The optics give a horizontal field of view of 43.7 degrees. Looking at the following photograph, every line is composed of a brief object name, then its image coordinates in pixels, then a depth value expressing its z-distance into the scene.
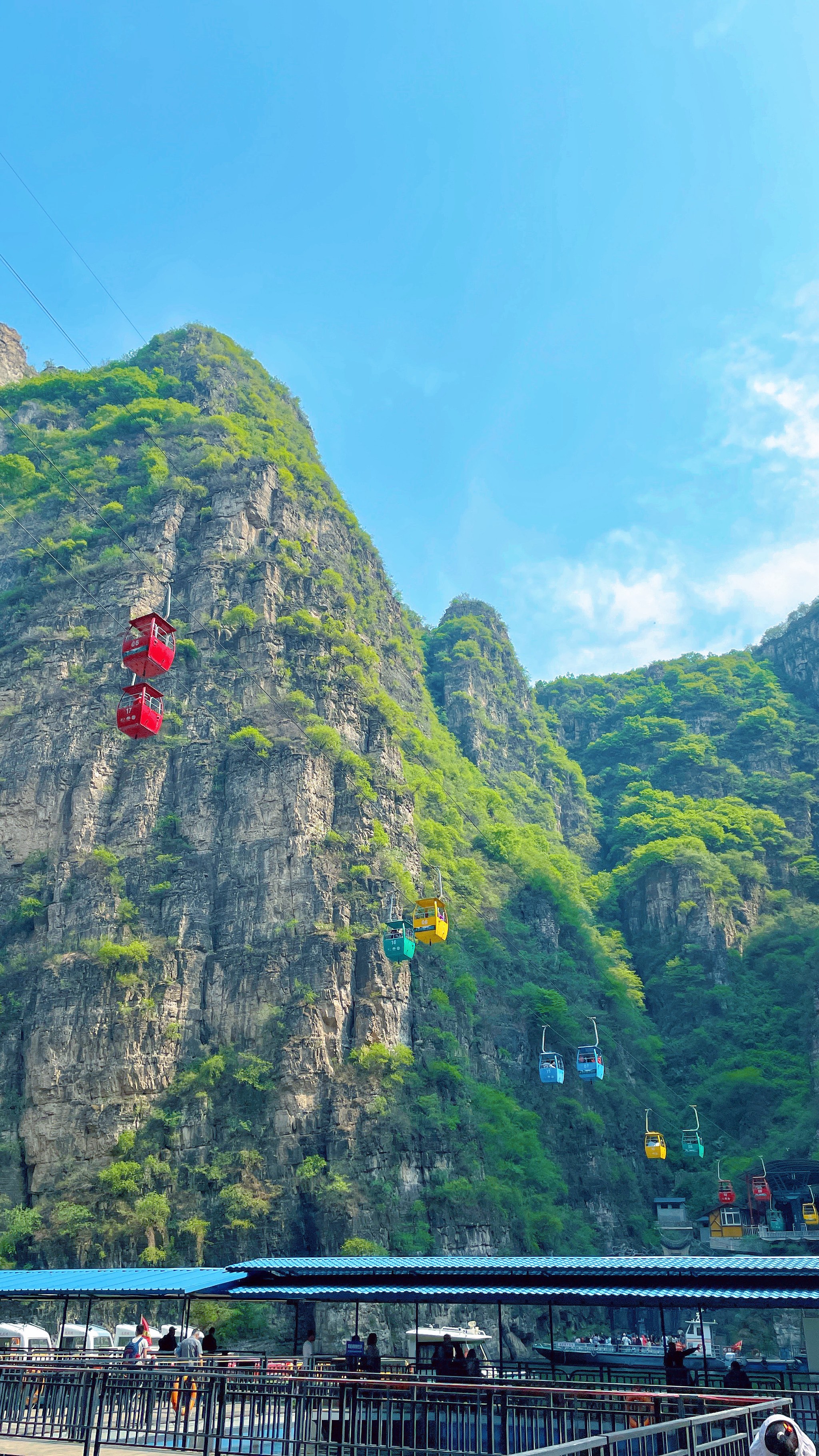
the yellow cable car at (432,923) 47.97
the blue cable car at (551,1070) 59.24
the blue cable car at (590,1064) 59.65
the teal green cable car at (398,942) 50.66
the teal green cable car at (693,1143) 61.03
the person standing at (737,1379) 18.34
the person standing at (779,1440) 7.43
